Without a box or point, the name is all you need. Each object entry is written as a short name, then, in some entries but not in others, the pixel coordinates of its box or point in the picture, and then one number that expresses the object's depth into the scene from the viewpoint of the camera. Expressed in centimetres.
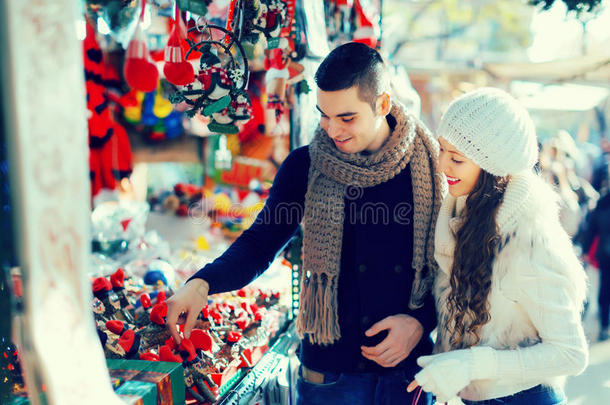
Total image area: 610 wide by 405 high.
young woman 127
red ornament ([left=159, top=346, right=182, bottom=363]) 163
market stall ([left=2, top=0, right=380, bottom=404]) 68
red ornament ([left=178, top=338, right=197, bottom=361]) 172
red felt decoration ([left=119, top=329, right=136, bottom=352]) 161
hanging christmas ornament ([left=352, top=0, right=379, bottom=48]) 271
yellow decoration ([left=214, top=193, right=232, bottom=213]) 524
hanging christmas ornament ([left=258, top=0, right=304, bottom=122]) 221
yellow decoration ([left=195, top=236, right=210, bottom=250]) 413
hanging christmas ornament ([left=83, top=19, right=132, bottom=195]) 296
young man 152
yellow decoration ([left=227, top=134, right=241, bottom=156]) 529
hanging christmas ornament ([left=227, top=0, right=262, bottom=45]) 179
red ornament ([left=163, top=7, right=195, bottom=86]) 170
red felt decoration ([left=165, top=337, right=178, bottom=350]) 176
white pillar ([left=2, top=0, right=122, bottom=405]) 64
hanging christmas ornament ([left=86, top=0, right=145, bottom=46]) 214
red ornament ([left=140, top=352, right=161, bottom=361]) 164
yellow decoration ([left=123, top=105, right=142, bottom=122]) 479
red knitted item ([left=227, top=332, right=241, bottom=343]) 204
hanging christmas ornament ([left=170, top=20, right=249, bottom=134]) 164
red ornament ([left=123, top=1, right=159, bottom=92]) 213
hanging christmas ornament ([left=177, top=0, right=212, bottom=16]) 163
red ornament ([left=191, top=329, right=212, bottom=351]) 183
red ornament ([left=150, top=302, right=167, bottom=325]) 185
